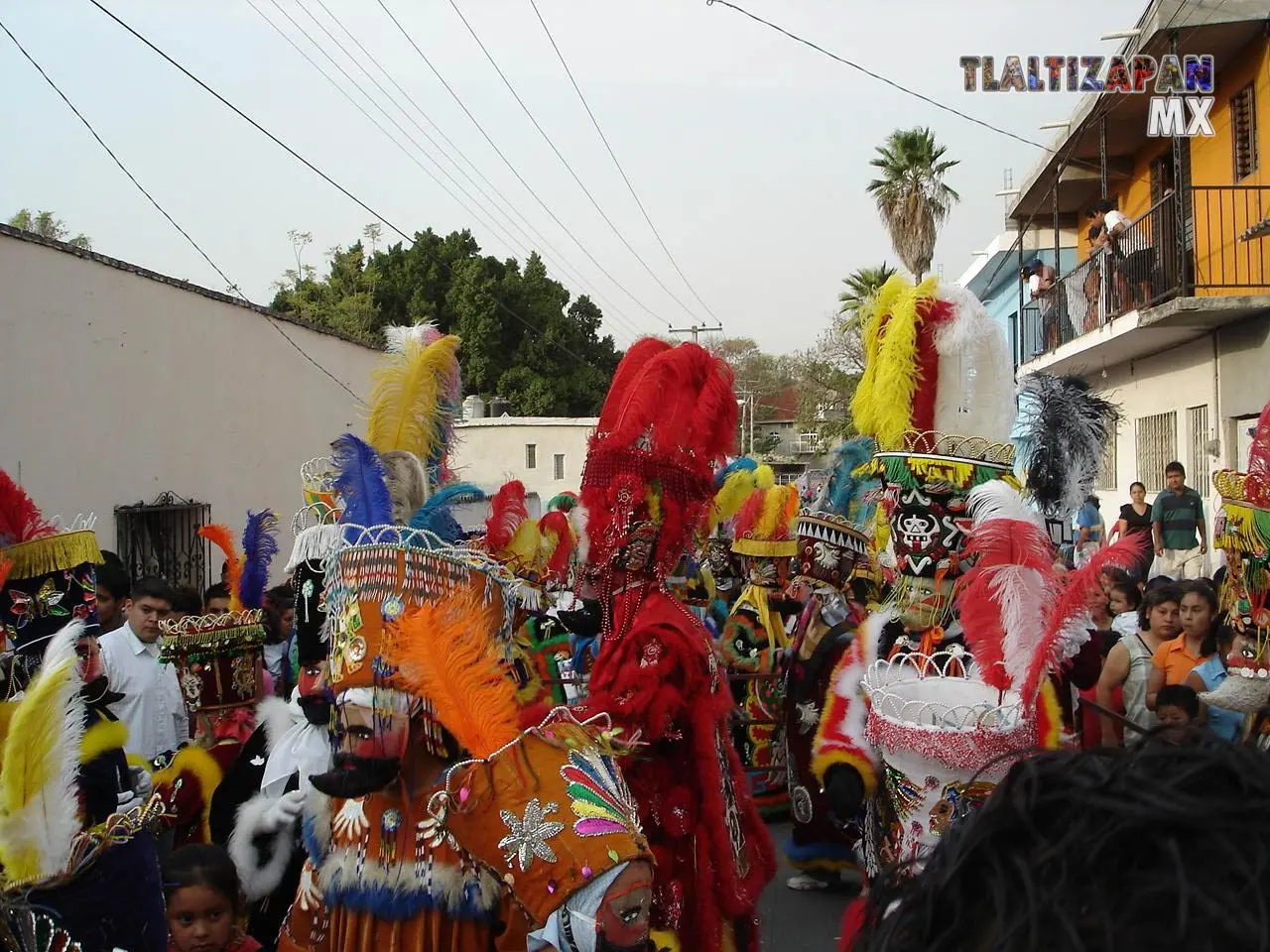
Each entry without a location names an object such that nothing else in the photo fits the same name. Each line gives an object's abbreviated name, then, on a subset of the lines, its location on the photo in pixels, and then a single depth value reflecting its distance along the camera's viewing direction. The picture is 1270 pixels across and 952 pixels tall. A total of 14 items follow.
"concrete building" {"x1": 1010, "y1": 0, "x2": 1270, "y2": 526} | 12.23
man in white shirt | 5.13
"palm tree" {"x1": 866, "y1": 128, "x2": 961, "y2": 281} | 26.02
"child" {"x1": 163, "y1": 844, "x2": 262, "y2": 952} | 2.99
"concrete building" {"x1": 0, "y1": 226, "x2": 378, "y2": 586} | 10.49
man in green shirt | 10.88
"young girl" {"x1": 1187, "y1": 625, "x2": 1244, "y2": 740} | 4.28
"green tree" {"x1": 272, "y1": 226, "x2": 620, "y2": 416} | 35.56
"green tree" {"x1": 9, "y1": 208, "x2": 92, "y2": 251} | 29.45
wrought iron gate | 12.13
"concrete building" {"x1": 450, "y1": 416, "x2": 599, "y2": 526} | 29.34
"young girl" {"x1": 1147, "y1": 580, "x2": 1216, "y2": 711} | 5.00
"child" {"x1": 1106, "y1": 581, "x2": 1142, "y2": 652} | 6.62
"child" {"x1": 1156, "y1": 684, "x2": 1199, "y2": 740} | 4.51
